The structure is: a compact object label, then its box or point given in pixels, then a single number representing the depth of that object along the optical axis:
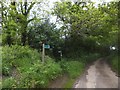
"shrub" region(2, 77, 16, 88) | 3.22
